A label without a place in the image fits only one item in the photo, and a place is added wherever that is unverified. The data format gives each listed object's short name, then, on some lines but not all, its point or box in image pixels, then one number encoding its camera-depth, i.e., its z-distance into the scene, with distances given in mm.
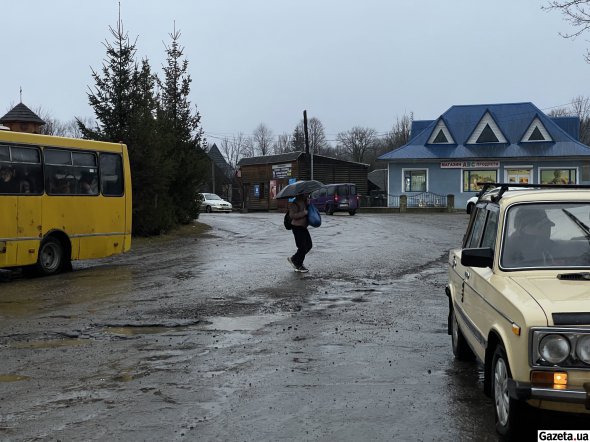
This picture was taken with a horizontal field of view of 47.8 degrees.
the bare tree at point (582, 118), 87500
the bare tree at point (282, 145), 124094
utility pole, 58997
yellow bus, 13547
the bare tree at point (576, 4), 17062
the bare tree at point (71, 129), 100431
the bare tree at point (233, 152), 127812
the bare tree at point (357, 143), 107812
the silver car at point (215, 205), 50281
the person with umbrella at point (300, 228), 13805
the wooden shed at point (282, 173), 56281
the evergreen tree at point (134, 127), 22969
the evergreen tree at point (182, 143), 26469
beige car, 3947
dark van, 38938
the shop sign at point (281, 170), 56312
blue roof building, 43688
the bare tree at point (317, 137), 110688
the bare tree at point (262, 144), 126875
